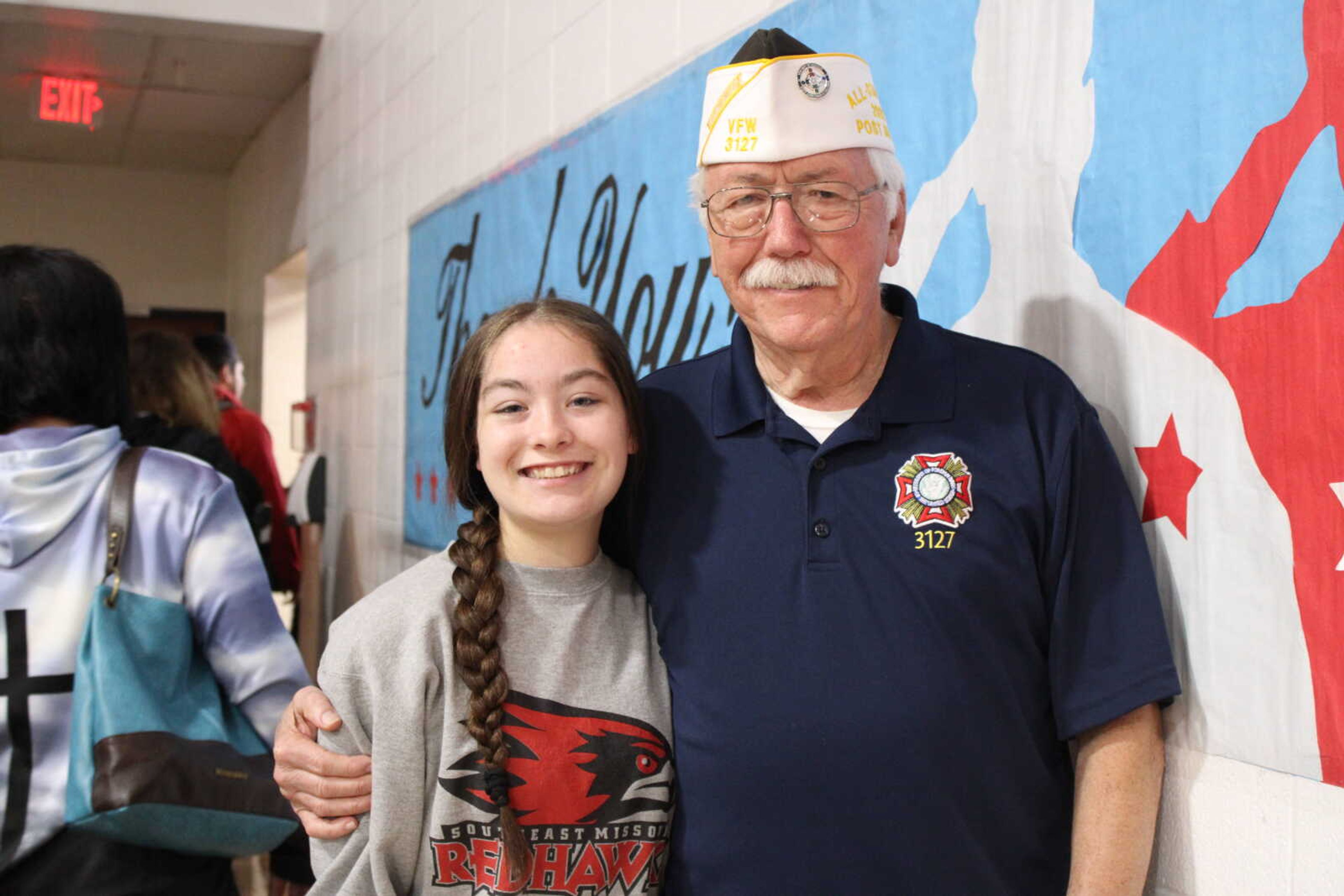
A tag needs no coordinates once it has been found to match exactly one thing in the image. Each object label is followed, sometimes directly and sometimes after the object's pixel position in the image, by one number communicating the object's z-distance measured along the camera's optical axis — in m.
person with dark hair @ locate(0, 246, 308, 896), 1.43
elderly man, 1.14
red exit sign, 5.40
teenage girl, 1.18
